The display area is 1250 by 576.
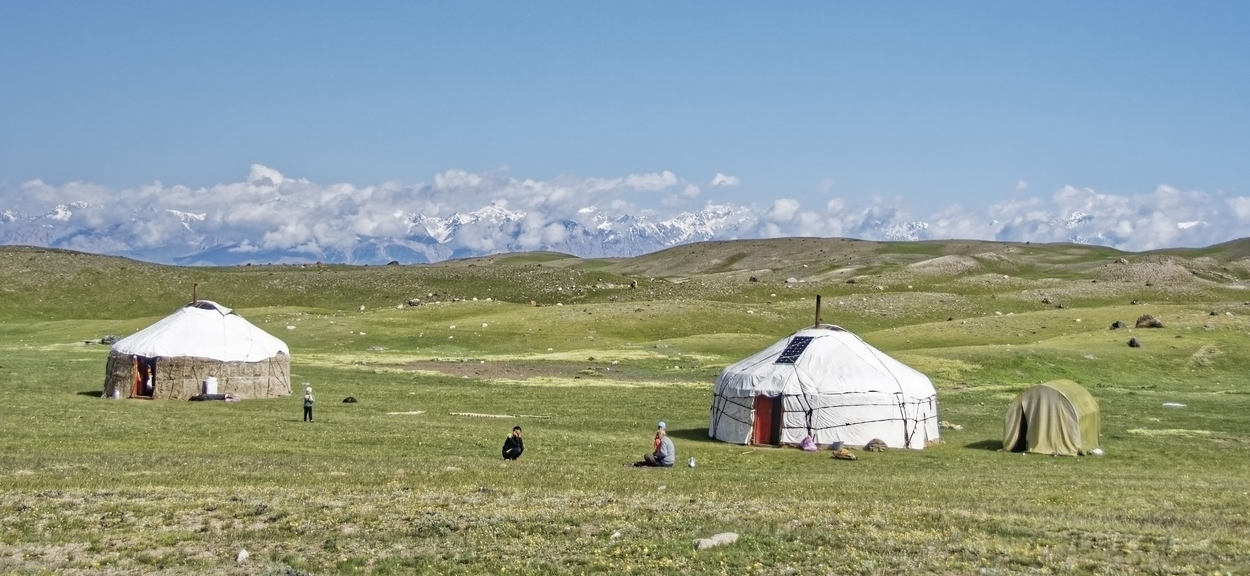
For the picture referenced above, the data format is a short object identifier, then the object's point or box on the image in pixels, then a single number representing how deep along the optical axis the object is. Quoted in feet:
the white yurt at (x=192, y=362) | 133.90
